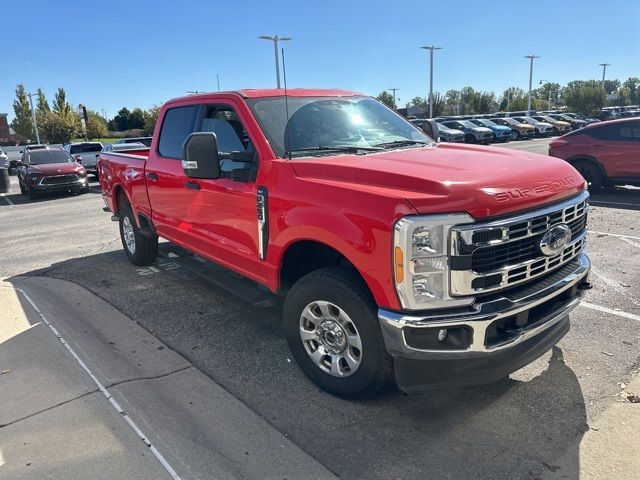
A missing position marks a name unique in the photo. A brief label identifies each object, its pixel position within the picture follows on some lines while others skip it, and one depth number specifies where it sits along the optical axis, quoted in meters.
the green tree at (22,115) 65.81
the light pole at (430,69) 50.53
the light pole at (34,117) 58.75
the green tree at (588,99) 63.78
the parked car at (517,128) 34.97
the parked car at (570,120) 39.78
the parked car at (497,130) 32.94
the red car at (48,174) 15.38
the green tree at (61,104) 63.50
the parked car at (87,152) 21.70
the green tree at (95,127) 61.42
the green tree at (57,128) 55.41
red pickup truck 2.80
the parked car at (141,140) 20.00
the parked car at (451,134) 29.54
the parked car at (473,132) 31.03
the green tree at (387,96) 80.03
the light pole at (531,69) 62.78
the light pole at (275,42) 20.79
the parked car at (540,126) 36.81
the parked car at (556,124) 38.06
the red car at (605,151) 10.60
